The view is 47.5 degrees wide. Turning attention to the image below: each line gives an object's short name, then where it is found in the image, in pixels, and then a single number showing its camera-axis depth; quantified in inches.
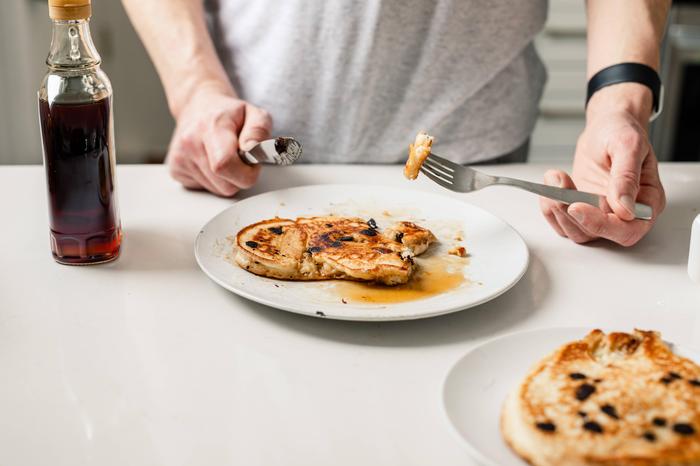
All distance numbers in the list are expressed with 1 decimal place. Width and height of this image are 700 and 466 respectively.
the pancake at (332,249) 44.8
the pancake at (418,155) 52.0
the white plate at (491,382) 30.0
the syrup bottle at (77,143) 44.3
